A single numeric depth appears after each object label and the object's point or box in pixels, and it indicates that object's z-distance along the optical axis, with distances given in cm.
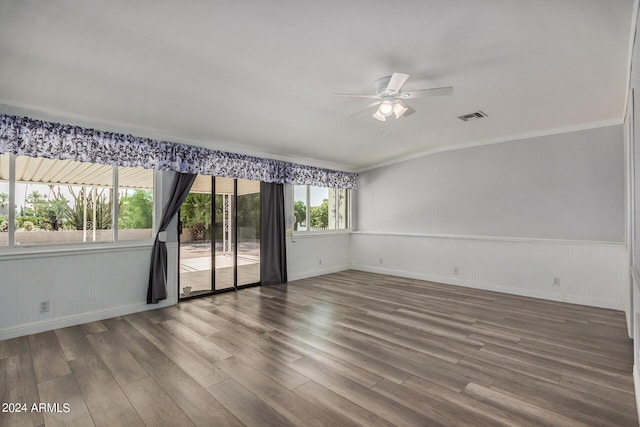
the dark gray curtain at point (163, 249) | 415
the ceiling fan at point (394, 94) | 287
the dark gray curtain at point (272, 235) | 562
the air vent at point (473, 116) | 424
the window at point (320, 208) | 634
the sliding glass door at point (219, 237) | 480
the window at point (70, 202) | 337
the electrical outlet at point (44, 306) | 342
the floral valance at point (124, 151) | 322
